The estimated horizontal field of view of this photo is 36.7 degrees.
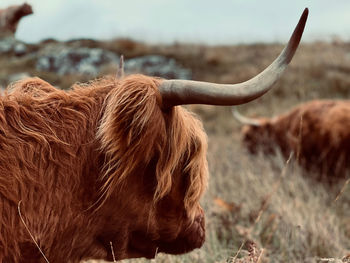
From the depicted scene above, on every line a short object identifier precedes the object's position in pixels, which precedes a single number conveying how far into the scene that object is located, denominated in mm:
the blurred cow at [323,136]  6362
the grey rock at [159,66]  18859
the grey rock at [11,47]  20016
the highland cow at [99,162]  1855
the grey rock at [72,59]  17953
